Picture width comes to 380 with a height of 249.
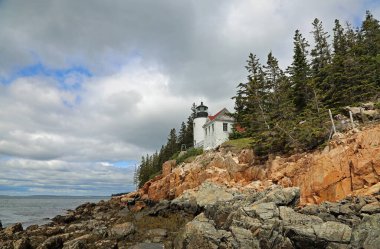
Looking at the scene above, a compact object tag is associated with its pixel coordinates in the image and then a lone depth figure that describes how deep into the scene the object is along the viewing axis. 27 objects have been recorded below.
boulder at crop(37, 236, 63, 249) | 17.38
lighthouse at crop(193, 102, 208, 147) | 51.53
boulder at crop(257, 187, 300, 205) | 15.84
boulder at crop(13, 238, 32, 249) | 17.38
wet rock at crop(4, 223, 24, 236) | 23.61
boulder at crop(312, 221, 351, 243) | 11.76
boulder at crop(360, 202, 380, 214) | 13.05
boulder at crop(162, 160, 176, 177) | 39.18
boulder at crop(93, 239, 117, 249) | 16.92
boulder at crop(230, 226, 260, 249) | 13.19
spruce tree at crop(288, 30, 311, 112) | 33.73
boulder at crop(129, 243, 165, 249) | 17.49
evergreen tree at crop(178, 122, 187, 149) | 68.36
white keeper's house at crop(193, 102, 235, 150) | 43.44
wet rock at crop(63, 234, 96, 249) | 16.95
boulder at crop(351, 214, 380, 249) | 10.93
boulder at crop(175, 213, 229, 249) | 13.80
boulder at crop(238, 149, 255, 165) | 28.52
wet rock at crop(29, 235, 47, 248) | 18.79
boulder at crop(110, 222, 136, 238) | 19.19
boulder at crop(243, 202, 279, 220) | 14.27
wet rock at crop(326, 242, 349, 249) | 11.49
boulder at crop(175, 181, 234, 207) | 22.72
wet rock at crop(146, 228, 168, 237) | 19.61
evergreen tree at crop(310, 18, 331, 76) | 39.92
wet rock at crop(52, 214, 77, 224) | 31.59
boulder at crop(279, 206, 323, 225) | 13.06
